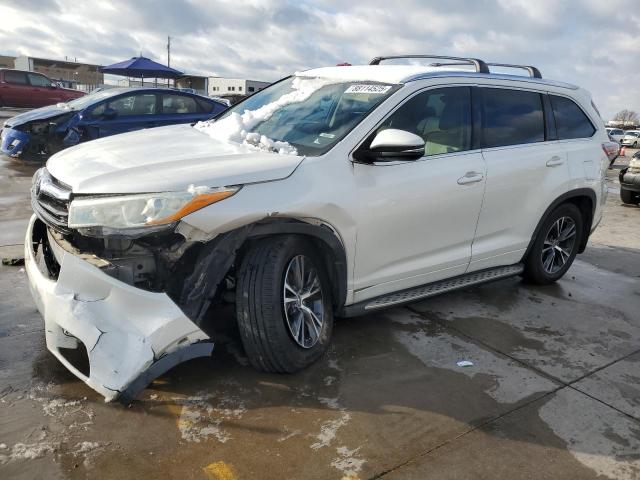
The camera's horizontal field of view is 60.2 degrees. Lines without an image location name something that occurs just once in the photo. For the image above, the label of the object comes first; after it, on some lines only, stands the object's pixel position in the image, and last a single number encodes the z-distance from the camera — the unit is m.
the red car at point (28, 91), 21.55
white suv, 2.62
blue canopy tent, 19.71
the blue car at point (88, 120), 9.48
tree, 102.44
